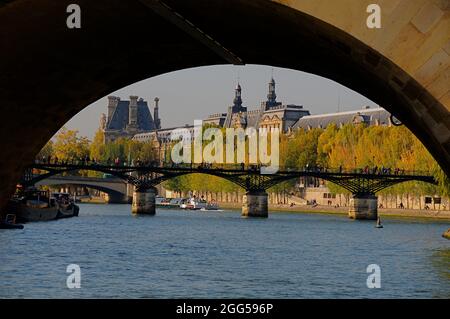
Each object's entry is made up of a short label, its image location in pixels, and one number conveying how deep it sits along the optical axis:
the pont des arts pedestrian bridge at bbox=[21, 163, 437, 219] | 125.31
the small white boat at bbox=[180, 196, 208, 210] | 185.30
